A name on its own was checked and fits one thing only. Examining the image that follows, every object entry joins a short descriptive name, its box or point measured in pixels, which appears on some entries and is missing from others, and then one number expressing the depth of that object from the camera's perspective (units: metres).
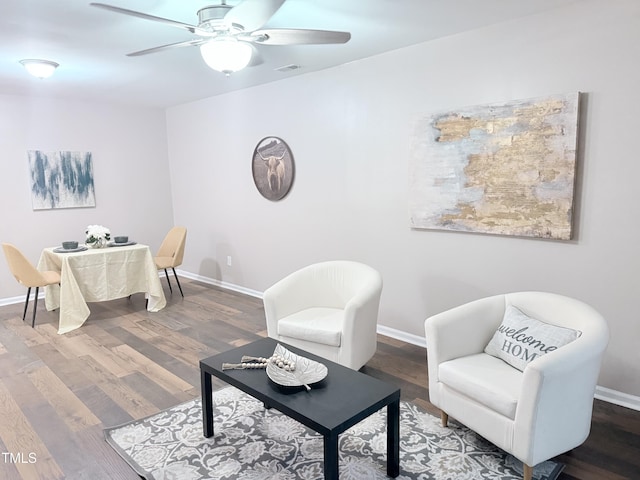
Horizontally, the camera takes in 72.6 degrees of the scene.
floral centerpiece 4.55
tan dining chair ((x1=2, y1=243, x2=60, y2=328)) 4.04
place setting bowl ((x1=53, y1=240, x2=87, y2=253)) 4.44
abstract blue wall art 5.09
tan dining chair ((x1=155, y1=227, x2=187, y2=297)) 5.07
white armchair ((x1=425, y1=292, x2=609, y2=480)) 1.85
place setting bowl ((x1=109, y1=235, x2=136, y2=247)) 4.71
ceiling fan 2.07
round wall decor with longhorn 4.54
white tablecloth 4.13
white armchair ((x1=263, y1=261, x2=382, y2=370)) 2.81
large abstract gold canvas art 2.69
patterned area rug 2.06
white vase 4.57
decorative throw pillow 2.11
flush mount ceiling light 3.40
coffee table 1.73
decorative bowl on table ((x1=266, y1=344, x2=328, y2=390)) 2.00
